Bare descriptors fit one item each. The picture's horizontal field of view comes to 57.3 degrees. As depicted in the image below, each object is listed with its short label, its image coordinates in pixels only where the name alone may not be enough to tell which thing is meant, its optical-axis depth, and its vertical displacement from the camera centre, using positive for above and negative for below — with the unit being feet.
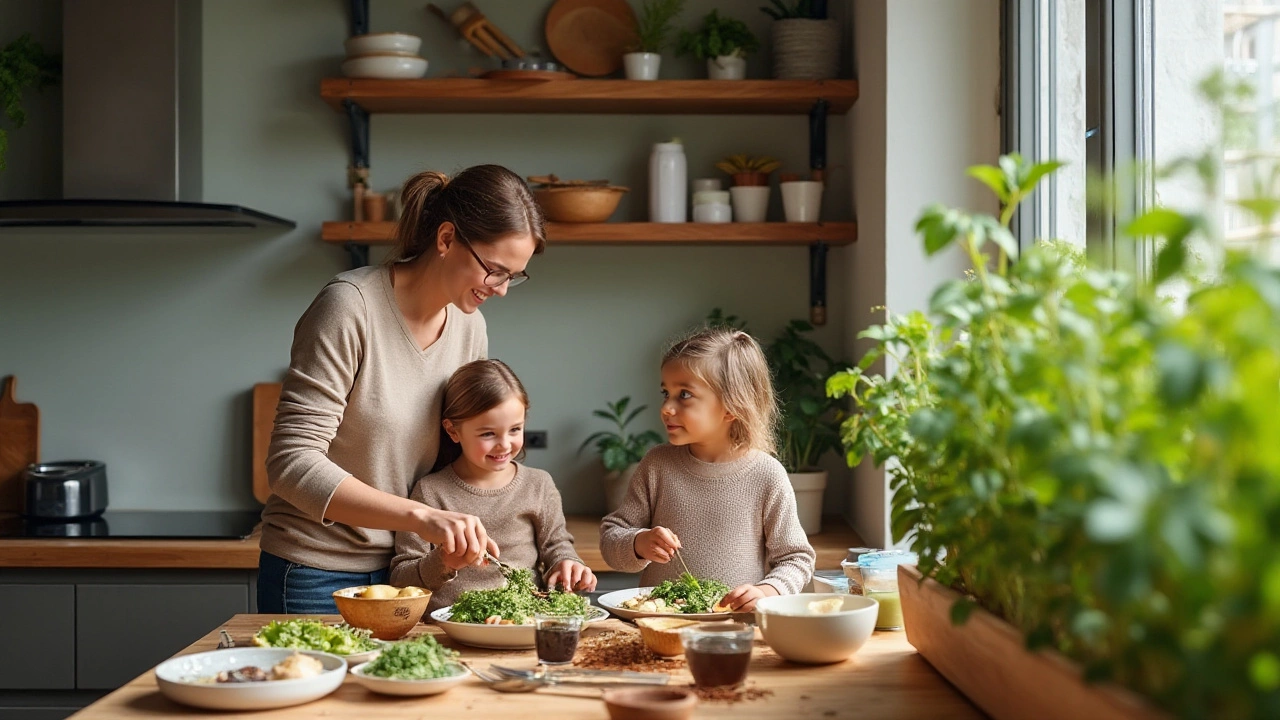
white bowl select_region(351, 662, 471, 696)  4.31 -1.15
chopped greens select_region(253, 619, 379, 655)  4.83 -1.09
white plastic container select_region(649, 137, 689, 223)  10.68 +1.73
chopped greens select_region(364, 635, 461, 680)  4.39 -1.10
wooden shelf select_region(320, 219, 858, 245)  10.35 +1.25
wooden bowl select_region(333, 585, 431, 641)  5.17 -1.06
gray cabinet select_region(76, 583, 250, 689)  9.64 -2.04
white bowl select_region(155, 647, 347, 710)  4.17 -1.13
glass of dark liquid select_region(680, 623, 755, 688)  4.38 -1.06
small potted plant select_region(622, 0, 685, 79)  10.50 +3.13
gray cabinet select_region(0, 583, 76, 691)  9.73 -2.15
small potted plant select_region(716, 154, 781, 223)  10.66 +1.68
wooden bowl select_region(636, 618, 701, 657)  4.91 -1.11
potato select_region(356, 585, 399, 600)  5.37 -1.01
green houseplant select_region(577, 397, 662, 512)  10.62 -0.68
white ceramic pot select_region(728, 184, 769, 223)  10.66 +1.56
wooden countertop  9.53 -1.45
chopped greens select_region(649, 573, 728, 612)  5.51 -1.06
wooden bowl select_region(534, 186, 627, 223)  10.34 +1.52
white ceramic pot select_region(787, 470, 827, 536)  10.08 -1.08
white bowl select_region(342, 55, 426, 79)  10.40 +2.75
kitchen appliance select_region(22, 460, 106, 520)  10.64 -1.07
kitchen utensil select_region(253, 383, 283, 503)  11.23 -0.48
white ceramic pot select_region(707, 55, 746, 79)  10.63 +2.78
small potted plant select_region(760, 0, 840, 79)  10.55 +2.95
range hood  10.68 +2.48
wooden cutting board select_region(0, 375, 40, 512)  11.32 -0.64
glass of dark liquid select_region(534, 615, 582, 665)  4.71 -1.07
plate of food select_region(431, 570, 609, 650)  5.14 -1.09
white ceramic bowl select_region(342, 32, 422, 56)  10.36 +2.95
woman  6.39 +0.06
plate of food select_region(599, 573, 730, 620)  5.46 -1.10
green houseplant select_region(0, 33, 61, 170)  10.87 +2.85
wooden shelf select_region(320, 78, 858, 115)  10.32 +2.49
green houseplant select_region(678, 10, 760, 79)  10.64 +3.00
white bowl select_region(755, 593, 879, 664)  4.76 -1.06
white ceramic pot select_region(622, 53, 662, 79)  10.48 +2.77
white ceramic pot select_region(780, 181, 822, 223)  10.55 +1.56
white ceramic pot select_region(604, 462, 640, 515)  10.68 -1.03
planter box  3.05 -0.95
